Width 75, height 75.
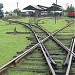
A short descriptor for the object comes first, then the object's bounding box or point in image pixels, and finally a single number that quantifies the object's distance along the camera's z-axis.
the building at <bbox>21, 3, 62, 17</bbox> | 88.69
